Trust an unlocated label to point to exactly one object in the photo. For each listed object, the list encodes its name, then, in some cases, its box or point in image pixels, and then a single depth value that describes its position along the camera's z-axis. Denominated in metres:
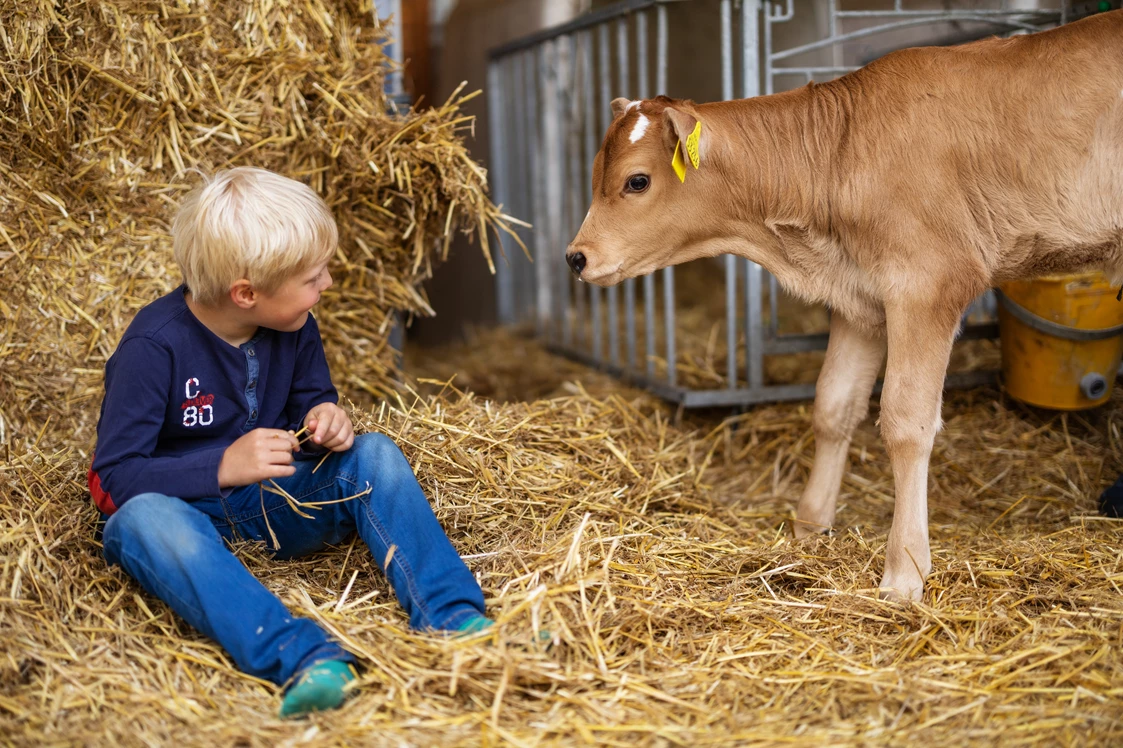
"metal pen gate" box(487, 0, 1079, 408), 4.69
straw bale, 3.81
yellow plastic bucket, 4.18
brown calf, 3.32
